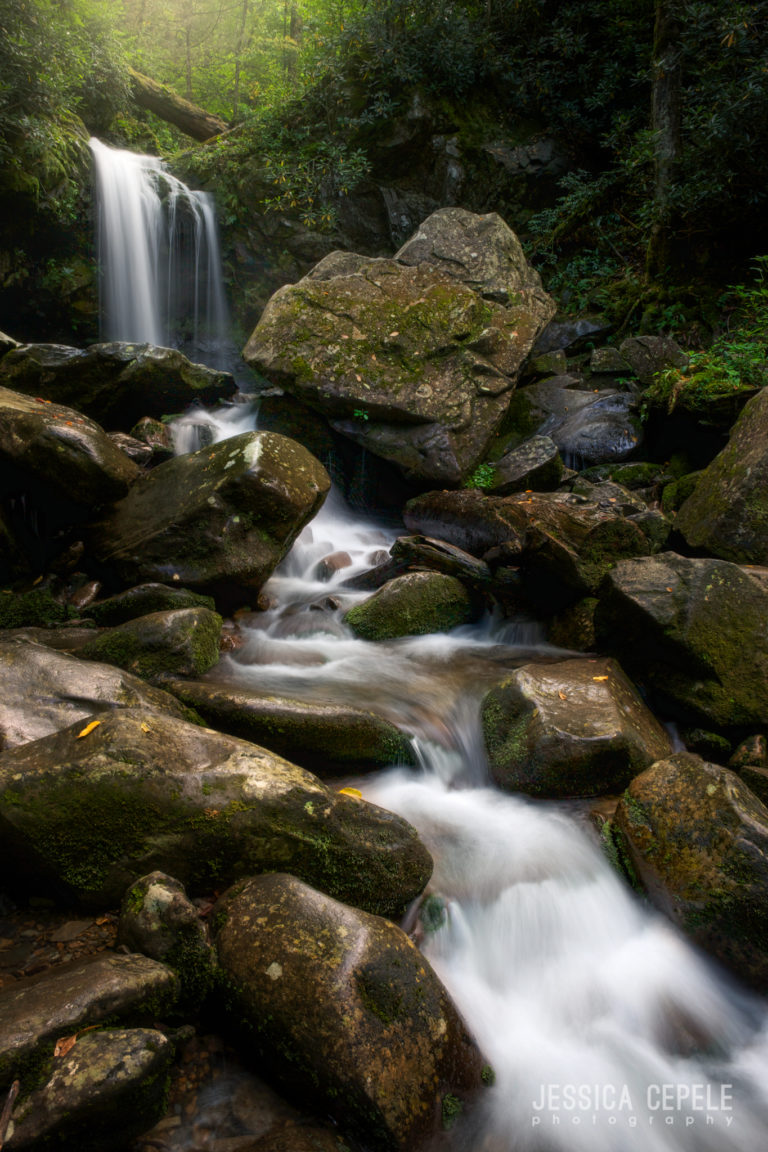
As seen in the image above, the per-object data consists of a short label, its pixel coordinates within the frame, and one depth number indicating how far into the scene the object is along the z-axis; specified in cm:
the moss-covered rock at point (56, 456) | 502
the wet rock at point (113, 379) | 695
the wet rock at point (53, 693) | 300
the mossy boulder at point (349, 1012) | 190
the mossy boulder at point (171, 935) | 207
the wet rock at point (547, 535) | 517
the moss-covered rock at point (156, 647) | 416
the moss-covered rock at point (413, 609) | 554
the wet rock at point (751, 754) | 367
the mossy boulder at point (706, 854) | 266
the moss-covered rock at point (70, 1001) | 162
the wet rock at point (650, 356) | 827
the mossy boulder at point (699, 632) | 391
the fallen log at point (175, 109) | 1407
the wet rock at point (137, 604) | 508
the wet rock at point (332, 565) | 691
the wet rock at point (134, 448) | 707
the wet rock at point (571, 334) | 1009
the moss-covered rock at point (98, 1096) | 153
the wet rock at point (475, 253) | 897
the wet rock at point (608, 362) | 909
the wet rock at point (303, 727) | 355
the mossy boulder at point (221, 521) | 540
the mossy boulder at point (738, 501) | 513
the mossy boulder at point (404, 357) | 748
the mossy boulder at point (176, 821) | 238
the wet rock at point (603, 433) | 780
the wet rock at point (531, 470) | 736
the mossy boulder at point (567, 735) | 357
